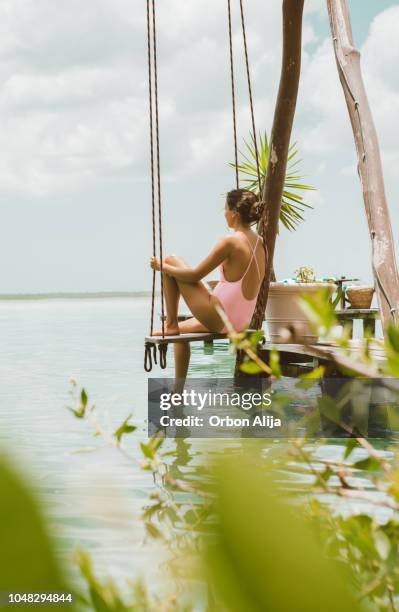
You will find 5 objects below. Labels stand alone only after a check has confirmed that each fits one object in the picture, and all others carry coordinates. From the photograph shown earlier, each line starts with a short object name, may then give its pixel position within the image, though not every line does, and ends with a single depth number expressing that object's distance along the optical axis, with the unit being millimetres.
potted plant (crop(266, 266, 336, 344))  6910
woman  5398
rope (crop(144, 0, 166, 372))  4609
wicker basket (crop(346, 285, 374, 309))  11906
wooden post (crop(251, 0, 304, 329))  6543
